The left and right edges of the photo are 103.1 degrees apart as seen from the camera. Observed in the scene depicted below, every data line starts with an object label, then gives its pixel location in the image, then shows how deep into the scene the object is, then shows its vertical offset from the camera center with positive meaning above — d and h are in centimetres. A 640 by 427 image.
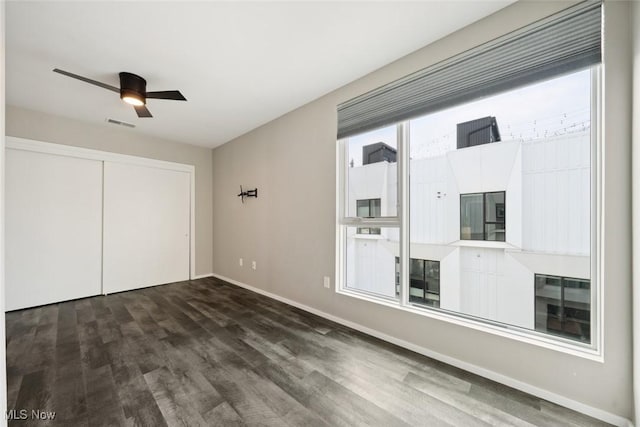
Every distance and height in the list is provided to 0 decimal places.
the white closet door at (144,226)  390 -22
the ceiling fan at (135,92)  241 +116
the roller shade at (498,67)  152 +105
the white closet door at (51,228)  319 -21
